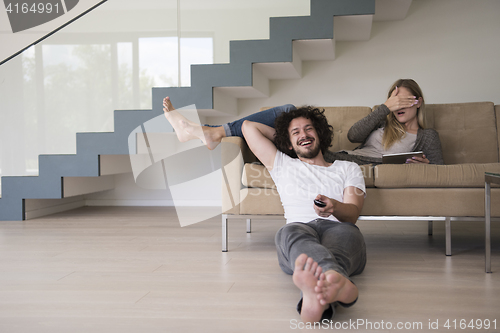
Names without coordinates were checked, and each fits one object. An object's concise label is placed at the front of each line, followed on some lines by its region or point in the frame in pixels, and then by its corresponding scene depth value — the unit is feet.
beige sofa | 6.40
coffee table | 5.33
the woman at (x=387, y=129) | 7.34
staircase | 9.94
